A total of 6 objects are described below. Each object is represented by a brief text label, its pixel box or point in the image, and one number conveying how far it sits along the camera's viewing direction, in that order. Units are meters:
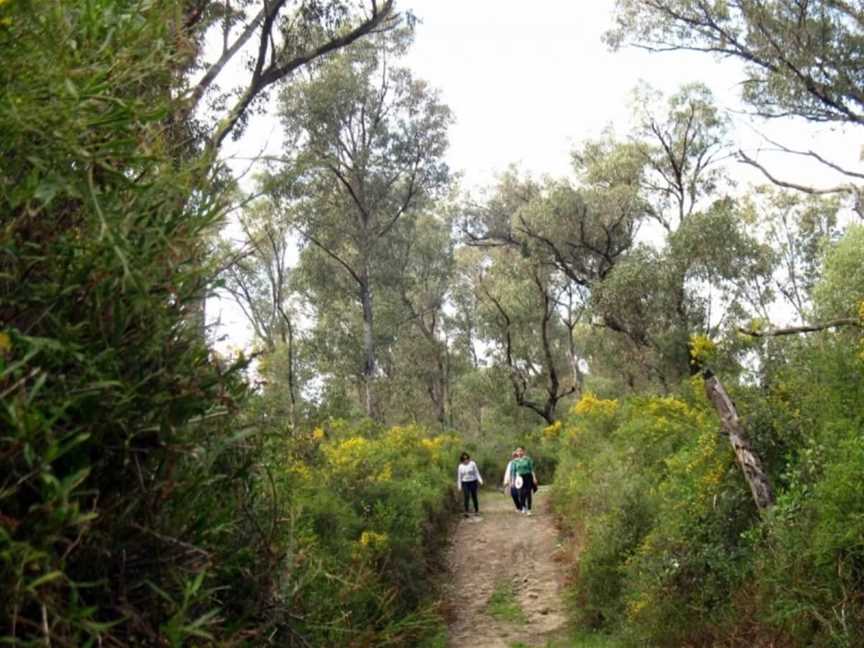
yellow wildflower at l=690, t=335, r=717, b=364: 8.09
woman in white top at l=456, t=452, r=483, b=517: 17.39
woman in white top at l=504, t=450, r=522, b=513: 17.06
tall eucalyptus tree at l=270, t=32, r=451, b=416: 26.33
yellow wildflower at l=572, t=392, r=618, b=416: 19.20
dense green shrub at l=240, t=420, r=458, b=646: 1.96
